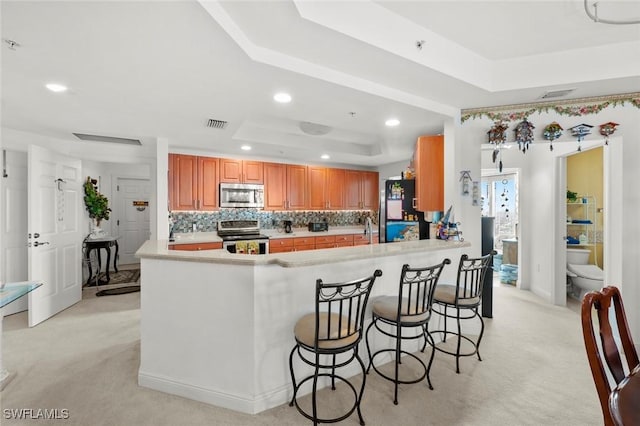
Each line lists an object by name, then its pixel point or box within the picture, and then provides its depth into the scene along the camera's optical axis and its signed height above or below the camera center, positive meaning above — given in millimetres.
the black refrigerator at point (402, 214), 3945 -36
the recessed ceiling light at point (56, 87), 2309 +987
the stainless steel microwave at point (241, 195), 4840 +279
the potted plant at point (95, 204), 5100 +150
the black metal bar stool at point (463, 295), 2391 -696
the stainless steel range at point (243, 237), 4496 -391
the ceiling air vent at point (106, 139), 3954 +1006
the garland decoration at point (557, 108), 2832 +1035
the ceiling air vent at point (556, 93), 2695 +1088
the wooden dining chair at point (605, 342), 1016 -495
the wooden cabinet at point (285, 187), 5254 +458
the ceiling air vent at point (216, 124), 3324 +1008
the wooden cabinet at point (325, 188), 5719 +470
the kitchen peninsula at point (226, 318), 1973 -738
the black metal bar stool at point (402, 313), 2016 -717
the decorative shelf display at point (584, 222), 4500 -167
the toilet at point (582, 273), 3994 -854
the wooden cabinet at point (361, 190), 6117 +461
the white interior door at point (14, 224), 3584 -142
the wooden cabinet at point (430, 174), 3416 +436
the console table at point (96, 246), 4914 -555
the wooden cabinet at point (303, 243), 5195 -560
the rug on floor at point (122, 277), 5129 -1180
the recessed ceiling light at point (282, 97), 2685 +1055
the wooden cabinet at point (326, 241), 5398 -544
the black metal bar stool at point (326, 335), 1691 -741
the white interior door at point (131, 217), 6574 -104
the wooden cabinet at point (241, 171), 4883 +689
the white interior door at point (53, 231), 3350 -231
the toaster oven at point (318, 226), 5645 -278
